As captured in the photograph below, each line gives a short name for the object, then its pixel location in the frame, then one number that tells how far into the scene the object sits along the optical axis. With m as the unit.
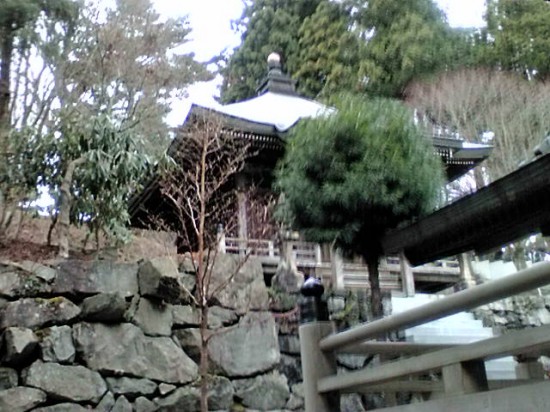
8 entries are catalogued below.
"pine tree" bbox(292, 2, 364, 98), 20.19
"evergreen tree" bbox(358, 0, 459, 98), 19.50
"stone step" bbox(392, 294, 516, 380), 4.43
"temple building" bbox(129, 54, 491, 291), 10.95
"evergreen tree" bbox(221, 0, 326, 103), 22.67
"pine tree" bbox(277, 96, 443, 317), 9.06
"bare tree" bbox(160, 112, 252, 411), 8.97
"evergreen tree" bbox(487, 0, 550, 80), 18.89
